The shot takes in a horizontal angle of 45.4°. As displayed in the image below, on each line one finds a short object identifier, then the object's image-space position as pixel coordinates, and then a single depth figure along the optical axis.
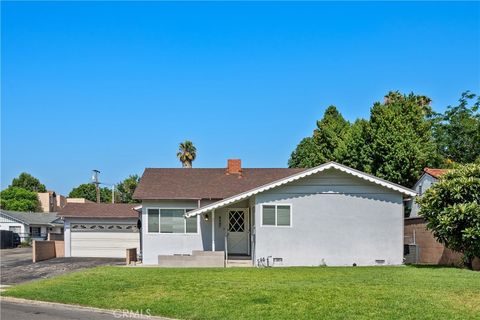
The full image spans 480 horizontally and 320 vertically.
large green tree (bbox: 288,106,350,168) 42.56
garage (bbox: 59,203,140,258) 34.88
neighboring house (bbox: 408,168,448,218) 31.38
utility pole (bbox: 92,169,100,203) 50.25
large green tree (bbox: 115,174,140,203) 84.56
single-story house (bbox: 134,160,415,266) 24.25
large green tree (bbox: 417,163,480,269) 19.30
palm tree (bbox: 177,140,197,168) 63.09
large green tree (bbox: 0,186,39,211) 78.38
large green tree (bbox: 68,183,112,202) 97.25
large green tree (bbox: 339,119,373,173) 35.59
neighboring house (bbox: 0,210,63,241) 57.53
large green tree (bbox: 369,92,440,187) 34.75
